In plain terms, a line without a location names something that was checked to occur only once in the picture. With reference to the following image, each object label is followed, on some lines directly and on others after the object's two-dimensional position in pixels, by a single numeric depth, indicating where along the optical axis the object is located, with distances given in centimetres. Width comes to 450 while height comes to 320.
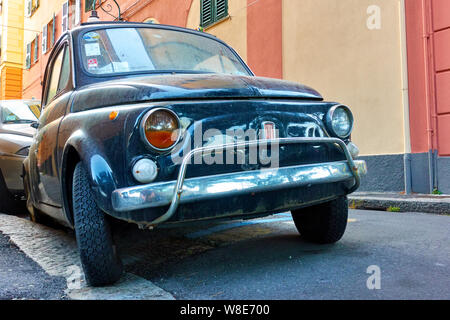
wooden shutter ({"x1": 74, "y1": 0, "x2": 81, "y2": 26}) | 1769
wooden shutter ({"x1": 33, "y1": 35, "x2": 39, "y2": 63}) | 2300
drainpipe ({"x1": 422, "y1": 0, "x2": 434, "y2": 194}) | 573
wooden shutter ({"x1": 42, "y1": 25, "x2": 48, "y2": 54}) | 2148
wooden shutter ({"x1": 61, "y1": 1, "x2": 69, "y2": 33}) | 1884
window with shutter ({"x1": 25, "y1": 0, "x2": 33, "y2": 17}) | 2453
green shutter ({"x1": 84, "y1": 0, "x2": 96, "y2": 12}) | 1679
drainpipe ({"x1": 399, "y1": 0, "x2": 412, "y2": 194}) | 602
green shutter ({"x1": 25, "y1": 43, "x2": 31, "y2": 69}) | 2422
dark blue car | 196
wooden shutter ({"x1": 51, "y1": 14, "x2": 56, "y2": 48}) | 2051
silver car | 477
